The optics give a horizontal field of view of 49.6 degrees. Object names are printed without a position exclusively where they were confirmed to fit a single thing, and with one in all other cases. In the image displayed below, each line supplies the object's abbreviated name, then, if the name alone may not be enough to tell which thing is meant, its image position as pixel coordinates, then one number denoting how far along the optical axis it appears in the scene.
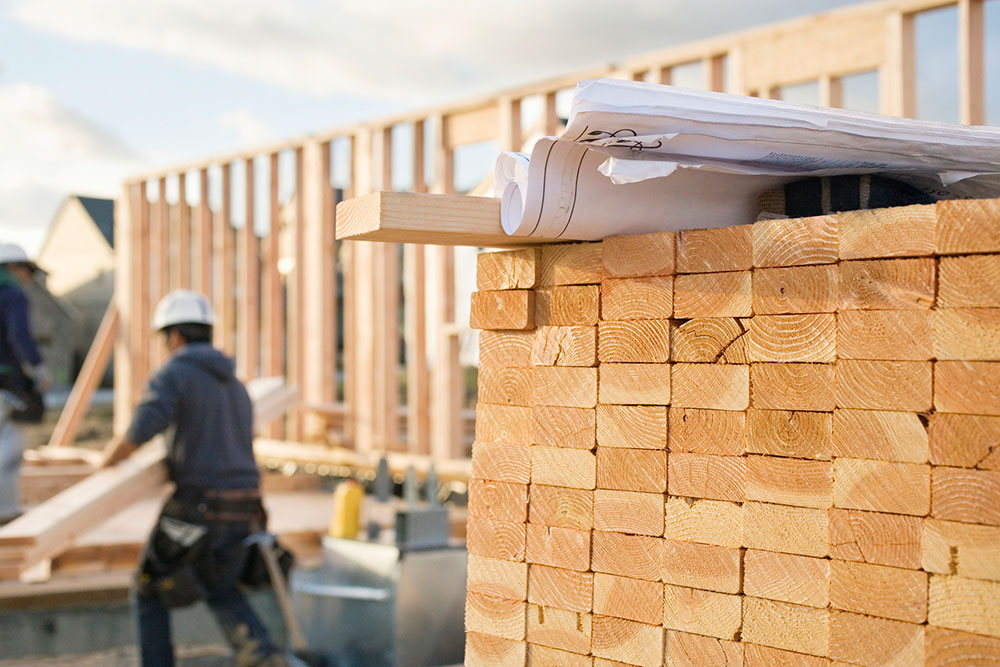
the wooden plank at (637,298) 2.08
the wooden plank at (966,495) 1.70
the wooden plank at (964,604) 1.70
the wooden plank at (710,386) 1.96
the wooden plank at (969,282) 1.71
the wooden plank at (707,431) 1.96
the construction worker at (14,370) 7.85
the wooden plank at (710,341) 1.98
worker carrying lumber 5.25
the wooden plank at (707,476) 1.97
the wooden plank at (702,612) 1.97
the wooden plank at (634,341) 2.09
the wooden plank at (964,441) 1.71
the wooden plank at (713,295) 1.97
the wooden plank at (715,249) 1.98
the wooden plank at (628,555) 2.07
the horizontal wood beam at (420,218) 1.93
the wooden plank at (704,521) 1.96
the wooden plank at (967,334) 1.70
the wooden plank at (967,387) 1.70
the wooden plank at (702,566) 1.96
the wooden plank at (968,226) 1.71
